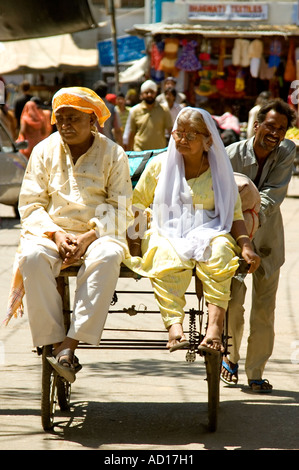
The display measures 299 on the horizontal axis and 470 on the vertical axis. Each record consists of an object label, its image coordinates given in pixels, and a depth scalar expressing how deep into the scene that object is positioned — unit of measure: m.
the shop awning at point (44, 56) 29.33
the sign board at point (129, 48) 30.67
